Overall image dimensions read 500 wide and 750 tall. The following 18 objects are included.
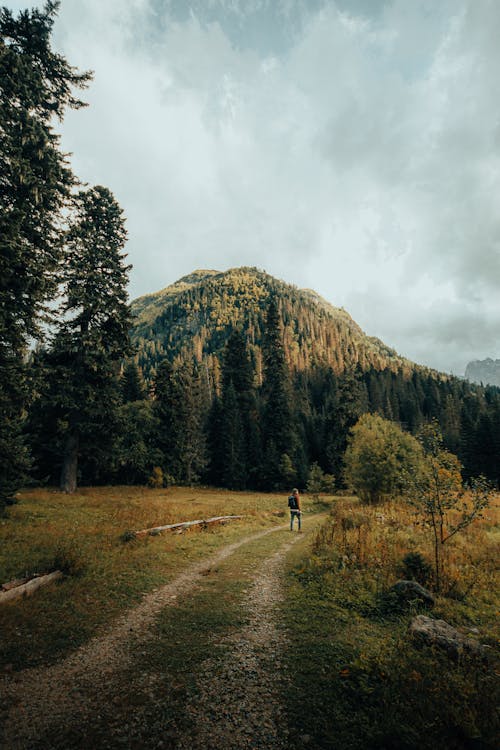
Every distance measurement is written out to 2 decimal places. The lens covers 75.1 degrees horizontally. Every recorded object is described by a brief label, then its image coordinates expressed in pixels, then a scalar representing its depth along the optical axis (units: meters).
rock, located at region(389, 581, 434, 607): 7.29
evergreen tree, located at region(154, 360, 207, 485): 40.94
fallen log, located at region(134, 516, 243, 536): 13.42
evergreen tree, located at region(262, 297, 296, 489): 45.56
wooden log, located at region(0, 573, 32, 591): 7.15
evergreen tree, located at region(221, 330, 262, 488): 47.06
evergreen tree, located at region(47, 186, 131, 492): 21.38
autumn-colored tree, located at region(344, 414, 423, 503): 24.16
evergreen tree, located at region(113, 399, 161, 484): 30.34
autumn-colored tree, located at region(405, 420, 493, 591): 9.33
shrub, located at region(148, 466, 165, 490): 36.19
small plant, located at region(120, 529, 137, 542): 12.26
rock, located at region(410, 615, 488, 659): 5.22
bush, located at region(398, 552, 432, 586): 8.76
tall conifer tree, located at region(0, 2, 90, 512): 12.72
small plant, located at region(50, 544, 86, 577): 8.56
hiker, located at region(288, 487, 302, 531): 17.15
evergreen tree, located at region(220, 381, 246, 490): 45.34
